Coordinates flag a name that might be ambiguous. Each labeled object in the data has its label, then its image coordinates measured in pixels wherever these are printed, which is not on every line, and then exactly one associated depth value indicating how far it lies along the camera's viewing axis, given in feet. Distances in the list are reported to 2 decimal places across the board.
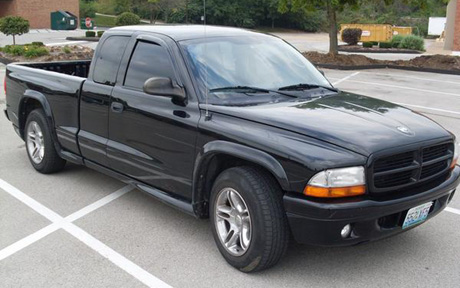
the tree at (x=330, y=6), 67.62
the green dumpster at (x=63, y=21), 162.50
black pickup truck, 11.23
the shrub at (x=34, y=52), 67.41
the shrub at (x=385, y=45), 107.67
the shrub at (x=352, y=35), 118.83
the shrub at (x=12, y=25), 82.43
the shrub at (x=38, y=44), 77.97
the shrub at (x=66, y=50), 71.21
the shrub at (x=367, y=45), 109.04
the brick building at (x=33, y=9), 169.58
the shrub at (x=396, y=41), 108.58
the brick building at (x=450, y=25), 106.52
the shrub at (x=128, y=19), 109.91
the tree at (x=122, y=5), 151.90
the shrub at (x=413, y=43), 105.70
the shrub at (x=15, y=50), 69.82
